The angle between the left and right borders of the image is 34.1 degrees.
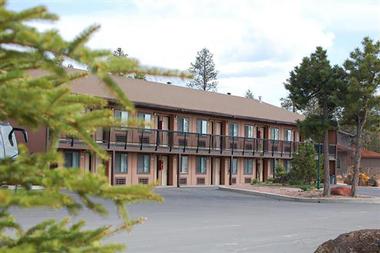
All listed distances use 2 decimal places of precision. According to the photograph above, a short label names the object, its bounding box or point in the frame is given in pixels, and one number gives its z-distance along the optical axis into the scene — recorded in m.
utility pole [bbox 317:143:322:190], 36.16
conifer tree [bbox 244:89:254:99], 110.50
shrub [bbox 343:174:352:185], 53.20
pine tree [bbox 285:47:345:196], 30.47
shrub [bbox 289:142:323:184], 40.00
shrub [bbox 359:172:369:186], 54.31
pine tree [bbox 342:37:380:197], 29.08
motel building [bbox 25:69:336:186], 38.75
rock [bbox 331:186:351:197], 32.38
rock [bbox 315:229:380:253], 8.01
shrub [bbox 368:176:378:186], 53.94
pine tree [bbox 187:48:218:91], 90.00
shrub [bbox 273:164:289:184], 41.59
